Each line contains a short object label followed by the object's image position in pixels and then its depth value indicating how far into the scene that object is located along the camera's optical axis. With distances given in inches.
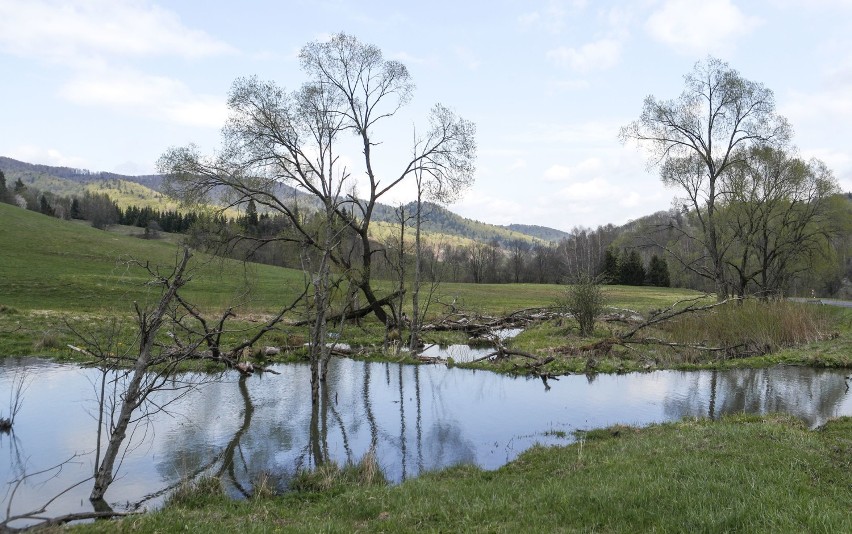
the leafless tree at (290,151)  911.7
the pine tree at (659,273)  3390.7
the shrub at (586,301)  1003.3
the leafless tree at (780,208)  1385.3
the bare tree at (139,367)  307.9
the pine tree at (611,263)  3231.5
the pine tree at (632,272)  3373.5
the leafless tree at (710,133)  1185.4
